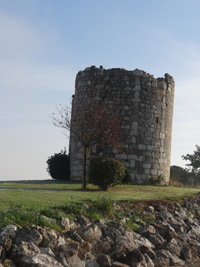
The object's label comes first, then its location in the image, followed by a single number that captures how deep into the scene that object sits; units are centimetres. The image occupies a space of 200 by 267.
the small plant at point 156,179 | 2069
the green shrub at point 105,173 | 1592
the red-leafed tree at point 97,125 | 1723
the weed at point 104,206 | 1062
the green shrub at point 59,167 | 2217
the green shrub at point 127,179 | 1888
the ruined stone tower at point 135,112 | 2030
